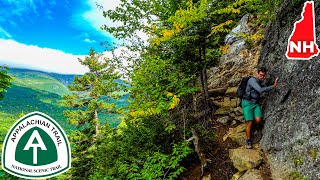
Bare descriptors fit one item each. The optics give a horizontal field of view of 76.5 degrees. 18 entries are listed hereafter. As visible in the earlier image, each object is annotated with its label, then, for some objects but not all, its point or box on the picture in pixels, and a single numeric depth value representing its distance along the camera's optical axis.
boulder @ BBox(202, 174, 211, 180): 5.51
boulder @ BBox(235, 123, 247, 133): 6.45
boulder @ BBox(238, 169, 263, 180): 4.86
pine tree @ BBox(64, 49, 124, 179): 22.10
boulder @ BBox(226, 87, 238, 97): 8.15
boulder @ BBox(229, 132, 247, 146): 6.08
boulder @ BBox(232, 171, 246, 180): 5.10
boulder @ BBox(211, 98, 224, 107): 7.98
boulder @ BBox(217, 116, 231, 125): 7.16
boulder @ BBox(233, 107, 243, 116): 7.17
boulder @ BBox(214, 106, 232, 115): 7.54
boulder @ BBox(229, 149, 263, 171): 5.13
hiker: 5.71
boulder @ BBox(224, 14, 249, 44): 10.32
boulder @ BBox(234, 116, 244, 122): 6.98
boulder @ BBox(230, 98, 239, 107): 7.63
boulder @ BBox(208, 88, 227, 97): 8.58
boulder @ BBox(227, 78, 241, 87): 8.68
